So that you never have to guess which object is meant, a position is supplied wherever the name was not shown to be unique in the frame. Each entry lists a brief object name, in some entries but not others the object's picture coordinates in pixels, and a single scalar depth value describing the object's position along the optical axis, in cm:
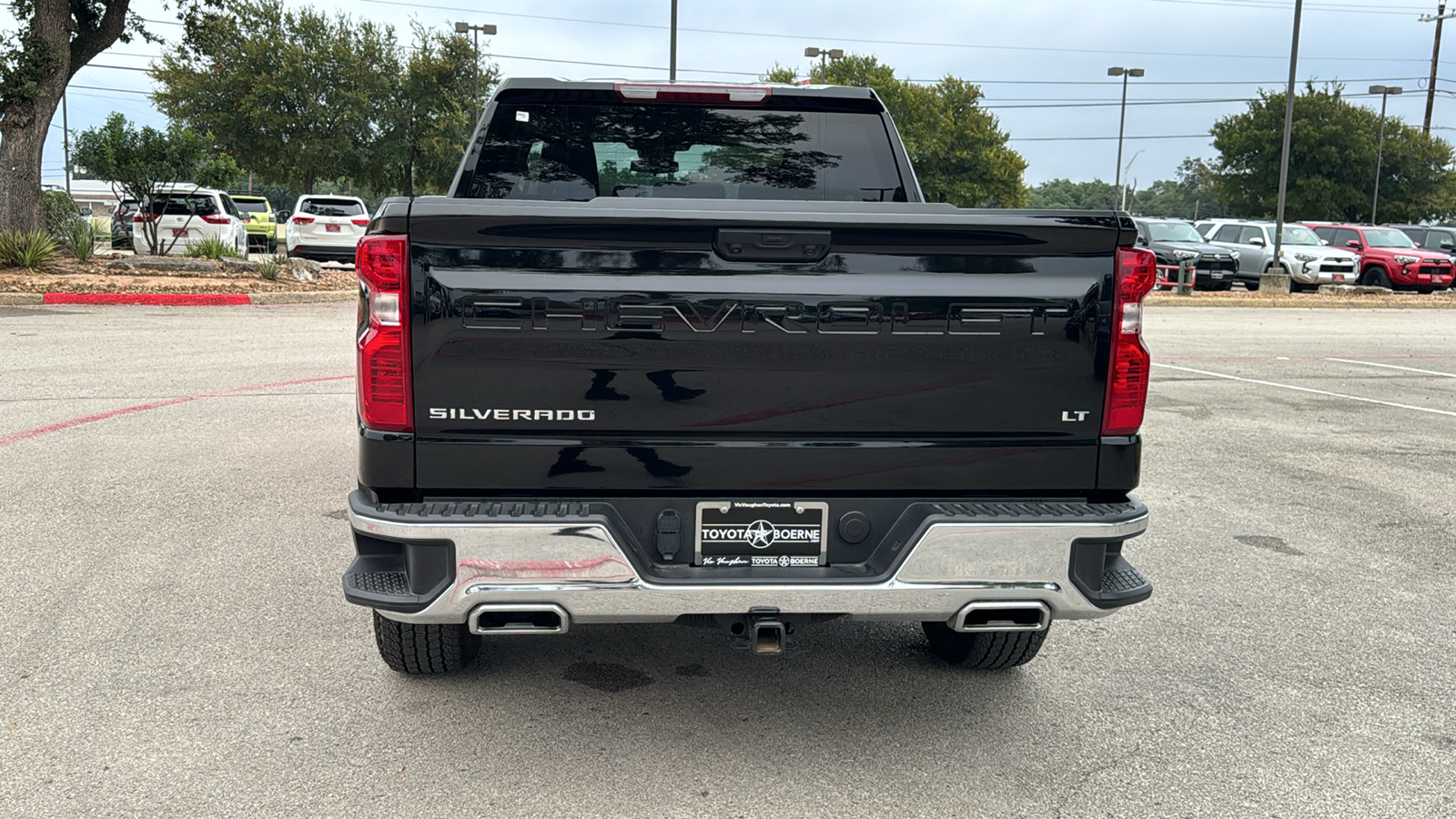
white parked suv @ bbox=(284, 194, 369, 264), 2606
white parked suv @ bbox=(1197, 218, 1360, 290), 2908
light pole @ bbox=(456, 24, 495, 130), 4142
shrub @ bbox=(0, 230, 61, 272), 1919
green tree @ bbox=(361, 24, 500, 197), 4741
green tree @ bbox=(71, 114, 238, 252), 2119
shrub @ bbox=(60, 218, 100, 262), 2127
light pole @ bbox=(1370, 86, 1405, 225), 5493
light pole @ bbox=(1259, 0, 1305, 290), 2584
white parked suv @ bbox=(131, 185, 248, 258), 2478
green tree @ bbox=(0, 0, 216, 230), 2005
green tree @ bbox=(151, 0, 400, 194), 4516
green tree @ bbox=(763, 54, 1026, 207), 7431
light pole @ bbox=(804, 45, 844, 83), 4306
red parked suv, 2992
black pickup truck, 295
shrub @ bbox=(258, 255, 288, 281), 2048
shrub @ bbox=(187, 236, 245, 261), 2270
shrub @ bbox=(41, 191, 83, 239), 2214
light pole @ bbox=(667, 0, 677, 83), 2688
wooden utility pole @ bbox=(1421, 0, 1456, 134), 5734
